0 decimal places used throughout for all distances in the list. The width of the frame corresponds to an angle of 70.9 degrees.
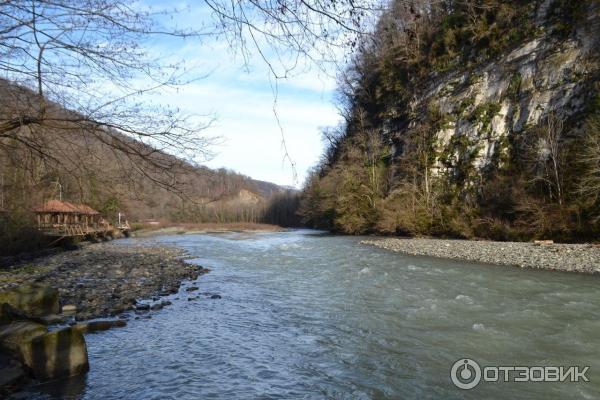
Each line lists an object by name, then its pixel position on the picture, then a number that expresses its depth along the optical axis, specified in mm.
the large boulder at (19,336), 5336
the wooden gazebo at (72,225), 26359
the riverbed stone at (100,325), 7844
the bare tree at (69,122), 3631
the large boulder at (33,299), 7352
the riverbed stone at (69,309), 8986
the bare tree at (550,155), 22692
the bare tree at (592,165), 19234
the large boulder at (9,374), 5059
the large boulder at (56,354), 5320
